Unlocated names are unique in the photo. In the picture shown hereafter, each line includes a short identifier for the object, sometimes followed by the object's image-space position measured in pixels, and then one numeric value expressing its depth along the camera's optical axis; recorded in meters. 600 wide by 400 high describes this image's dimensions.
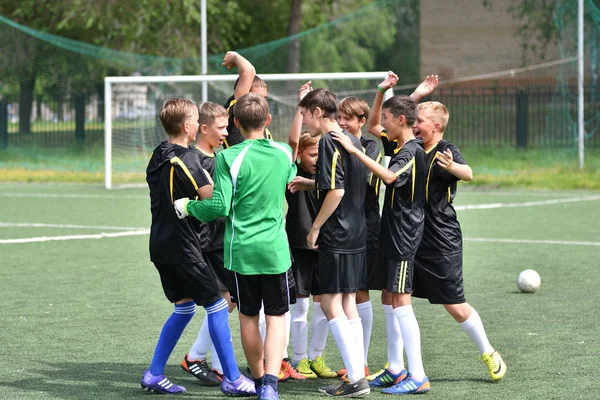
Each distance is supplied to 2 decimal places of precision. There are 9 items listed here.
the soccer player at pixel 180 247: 10.58
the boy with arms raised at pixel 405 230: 10.88
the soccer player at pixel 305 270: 11.58
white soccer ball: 17.12
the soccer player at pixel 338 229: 10.52
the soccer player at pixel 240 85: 11.95
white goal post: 40.13
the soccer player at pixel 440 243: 11.30
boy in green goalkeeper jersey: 10.05
